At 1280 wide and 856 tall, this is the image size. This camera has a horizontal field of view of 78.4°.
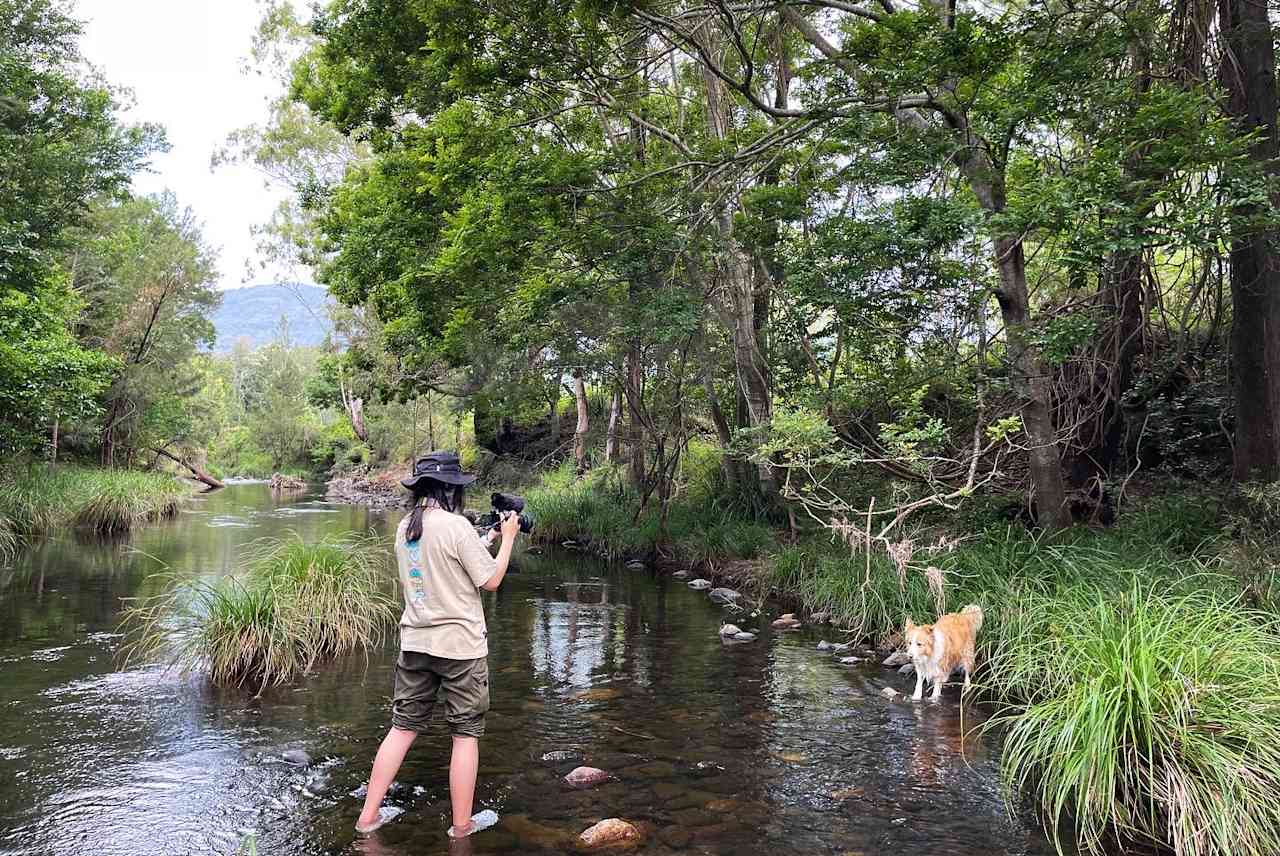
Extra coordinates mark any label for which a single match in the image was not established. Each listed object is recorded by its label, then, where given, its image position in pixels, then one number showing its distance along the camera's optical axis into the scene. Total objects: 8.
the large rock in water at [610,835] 4.30
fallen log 31.64
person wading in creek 4.27
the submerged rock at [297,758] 5.41
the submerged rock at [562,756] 5.55
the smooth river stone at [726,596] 11.64
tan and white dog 6.70
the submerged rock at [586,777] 5.13
